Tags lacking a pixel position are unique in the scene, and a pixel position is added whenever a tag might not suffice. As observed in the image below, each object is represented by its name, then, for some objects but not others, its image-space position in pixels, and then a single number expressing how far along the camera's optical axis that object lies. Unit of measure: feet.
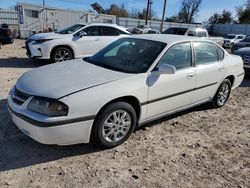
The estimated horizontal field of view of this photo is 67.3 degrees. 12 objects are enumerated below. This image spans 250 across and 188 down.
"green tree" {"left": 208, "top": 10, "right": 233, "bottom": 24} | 163.30
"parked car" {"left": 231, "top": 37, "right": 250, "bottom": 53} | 30.60
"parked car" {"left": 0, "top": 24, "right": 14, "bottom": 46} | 29.87
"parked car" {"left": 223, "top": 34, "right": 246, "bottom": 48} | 56.22
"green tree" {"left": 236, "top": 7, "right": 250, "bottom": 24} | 138.10
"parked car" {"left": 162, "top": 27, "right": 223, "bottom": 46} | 33.92
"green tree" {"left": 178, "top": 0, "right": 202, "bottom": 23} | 176.47
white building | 49.53
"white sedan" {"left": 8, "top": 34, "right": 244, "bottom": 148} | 7.34
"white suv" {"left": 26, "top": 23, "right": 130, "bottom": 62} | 20.60
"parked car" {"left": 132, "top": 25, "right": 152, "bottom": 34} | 68.58
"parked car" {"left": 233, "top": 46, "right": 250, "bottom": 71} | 20.79
